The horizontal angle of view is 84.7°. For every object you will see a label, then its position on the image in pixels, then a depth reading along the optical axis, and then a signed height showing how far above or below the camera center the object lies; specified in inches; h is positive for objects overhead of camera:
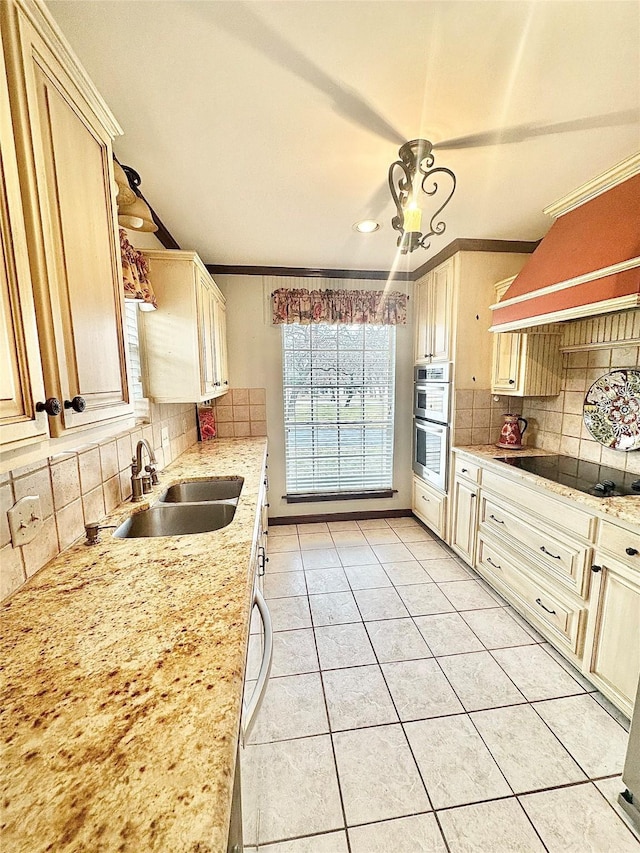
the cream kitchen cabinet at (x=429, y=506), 118.5 -46.6
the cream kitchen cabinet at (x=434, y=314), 111.4 +21.3
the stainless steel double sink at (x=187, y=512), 61.5 -25.6
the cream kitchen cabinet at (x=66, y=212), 26.1 +14.7
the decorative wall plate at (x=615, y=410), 79.4 -8.3
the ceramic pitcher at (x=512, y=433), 106.0 -17.1
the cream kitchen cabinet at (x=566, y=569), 58.1 -39.5
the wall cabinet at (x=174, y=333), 79.4 +10.7
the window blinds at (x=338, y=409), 132.2 -12.1
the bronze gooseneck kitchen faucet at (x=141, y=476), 64.5 -18.4
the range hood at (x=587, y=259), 60.1 +22.6
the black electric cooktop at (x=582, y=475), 68.6 -22.3
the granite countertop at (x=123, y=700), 17.4 -22.0
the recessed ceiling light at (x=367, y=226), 87.2 +38.3
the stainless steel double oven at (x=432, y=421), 114.7 -15.6
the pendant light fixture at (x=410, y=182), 58.8 +34.6
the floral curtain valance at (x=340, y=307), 125.5 +25.6
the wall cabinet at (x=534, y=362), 96.1 +3.7
